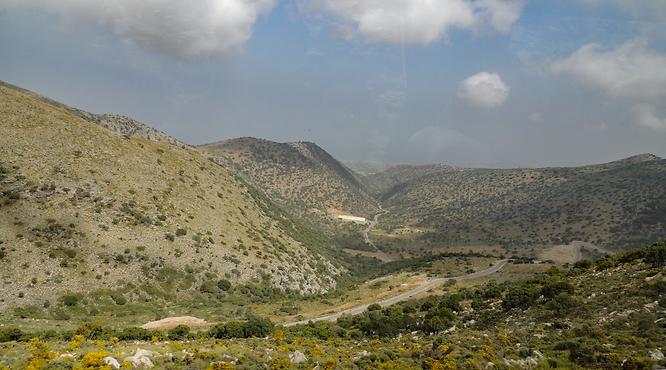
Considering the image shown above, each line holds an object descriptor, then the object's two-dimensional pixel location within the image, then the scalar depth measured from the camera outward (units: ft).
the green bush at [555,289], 102.22
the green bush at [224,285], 186.29
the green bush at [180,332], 96.15
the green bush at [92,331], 88.79
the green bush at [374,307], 149.89
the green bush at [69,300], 138.25
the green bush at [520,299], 105.70
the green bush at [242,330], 100.73
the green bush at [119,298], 149.38
